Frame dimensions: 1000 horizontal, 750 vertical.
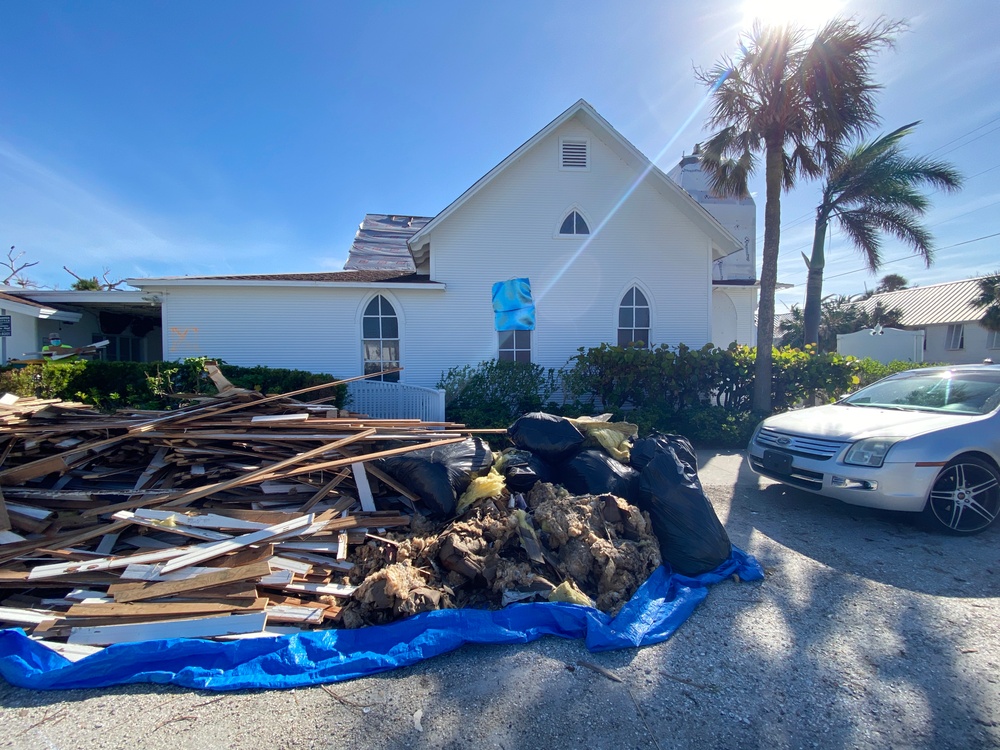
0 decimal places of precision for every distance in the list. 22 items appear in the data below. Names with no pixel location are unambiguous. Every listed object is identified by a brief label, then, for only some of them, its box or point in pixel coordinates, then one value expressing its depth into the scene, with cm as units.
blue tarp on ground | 263
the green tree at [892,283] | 4819
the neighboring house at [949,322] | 3053
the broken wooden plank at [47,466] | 410
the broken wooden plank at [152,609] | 302
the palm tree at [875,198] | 1402
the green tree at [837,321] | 3550
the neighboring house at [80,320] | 1113
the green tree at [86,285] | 1825
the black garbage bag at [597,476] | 450
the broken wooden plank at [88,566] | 330
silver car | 455
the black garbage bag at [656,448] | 467
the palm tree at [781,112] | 966
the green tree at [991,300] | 2591
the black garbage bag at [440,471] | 427
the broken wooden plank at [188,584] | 313
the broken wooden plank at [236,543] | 334
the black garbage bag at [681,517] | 387
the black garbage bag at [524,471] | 461
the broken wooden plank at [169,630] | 289
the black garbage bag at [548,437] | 505
